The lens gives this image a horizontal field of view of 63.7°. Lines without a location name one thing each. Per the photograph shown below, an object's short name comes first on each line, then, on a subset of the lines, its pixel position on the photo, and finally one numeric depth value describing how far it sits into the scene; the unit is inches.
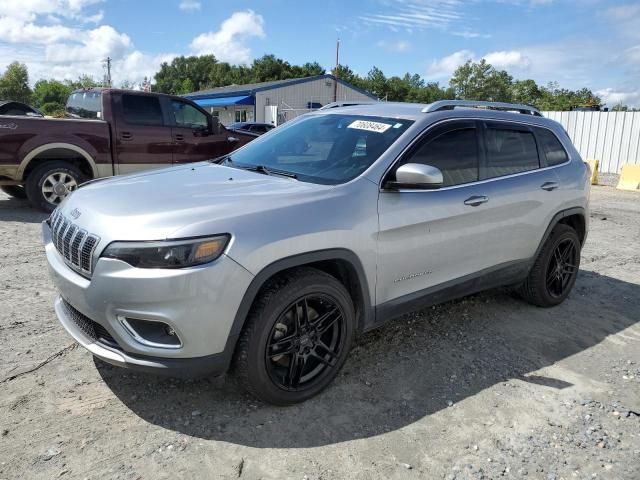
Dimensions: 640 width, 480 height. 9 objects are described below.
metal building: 1414.9
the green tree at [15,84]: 2652.6
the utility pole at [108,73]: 2794.8
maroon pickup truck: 301.1
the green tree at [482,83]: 2827.3
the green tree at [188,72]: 4055.1
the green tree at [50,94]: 2908.5
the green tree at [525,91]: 2987.2
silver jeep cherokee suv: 102.5
